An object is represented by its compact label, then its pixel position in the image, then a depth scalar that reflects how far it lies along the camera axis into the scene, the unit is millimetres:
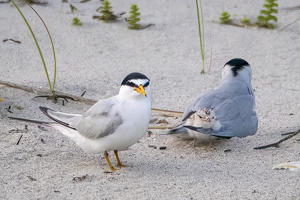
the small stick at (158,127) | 7541
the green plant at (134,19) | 11068
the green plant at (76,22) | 11211
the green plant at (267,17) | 11016
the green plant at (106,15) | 11656
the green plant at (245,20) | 11594
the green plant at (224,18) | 11500
